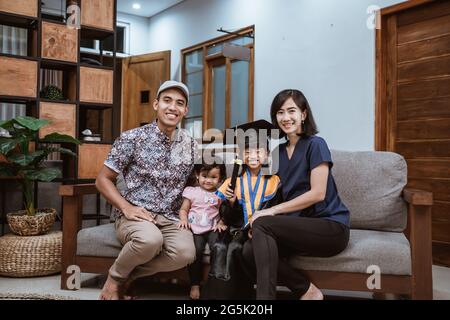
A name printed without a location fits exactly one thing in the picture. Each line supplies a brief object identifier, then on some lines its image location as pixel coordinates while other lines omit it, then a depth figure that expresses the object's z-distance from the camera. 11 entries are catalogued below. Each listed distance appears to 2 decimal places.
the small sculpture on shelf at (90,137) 3.62
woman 1.70
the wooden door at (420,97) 3.22
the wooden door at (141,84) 6.35
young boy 1.89
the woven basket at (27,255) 2.53
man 1.99
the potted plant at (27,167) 2.60
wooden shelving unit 3.14
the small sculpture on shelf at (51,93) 3.39
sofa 1.79
